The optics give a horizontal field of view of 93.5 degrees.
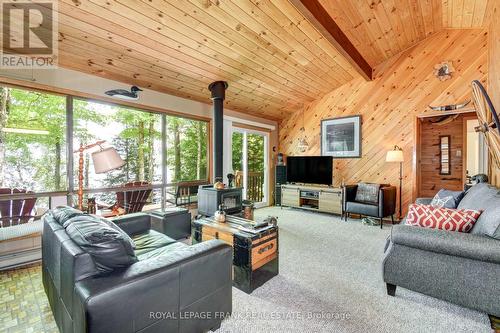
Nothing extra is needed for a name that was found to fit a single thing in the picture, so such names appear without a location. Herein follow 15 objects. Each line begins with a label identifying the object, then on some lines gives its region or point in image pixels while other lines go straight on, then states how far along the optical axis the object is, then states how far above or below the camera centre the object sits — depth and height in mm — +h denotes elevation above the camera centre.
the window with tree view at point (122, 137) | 3383 +477
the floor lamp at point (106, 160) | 2178 +60
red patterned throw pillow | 1863 -434
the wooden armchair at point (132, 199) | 3633 -515
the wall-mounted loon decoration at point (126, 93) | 3254 +1035
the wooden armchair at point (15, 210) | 2727 -516
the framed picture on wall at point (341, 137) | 5164 +662
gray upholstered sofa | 1583 -710
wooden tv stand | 4855 -699
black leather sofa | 1070 -603
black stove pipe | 4082 +723
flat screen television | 5201 -73
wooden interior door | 5523 +256
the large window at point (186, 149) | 4402 +338
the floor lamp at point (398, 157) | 4340 +163
